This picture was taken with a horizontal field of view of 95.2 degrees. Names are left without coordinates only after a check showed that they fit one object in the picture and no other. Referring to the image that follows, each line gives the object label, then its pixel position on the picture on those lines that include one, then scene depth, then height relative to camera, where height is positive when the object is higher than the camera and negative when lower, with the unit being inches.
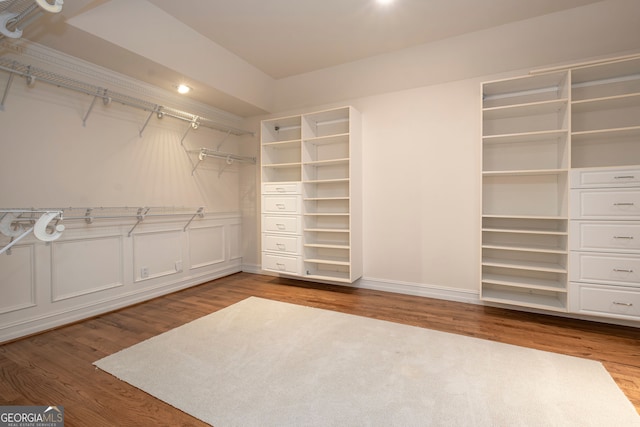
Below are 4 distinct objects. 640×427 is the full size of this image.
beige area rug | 58.5 -41.2
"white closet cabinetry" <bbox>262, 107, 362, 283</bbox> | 141.9 +10.1
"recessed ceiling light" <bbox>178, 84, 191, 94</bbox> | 131.1 +54.9
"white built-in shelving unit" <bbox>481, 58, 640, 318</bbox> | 99.5 +17.1
